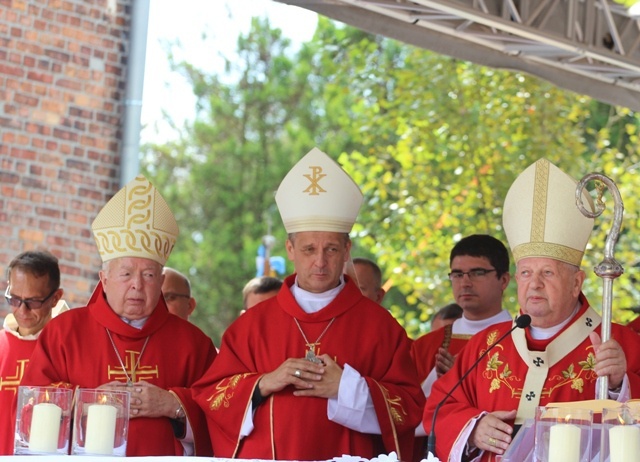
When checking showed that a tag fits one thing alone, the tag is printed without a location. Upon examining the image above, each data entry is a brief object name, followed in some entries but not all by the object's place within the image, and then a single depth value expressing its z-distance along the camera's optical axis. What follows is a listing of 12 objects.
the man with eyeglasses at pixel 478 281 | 9.74
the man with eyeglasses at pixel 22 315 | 9.25
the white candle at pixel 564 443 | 5.72
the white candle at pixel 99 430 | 6.61
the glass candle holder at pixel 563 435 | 5.72
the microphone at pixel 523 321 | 6.87
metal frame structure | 11.76
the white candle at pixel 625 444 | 5.56
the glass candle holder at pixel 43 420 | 6.58
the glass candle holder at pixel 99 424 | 6.61
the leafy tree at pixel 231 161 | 36.19
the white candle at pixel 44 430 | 6.57
